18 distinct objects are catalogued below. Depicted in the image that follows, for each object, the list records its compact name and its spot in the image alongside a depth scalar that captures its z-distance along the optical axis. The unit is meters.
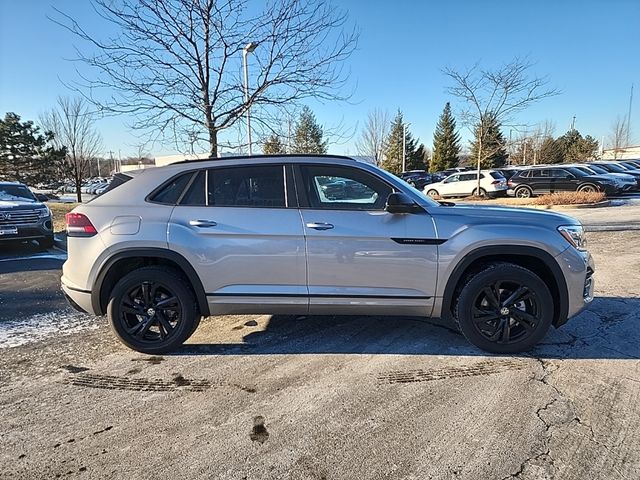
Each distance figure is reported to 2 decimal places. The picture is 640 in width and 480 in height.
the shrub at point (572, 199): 15.34
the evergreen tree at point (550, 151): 48.69
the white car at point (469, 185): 20.81
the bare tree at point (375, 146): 38.19
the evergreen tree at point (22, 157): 26.84
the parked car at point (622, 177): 18.45
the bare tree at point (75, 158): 20.27
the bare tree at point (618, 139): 51.98
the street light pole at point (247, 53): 7.18
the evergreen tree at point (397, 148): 45.12
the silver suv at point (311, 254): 3.43
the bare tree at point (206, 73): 6.60
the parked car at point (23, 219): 8.55
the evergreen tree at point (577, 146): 48.44
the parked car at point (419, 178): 29.56
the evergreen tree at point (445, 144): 49.97
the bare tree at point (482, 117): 18.88
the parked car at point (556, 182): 17.97
